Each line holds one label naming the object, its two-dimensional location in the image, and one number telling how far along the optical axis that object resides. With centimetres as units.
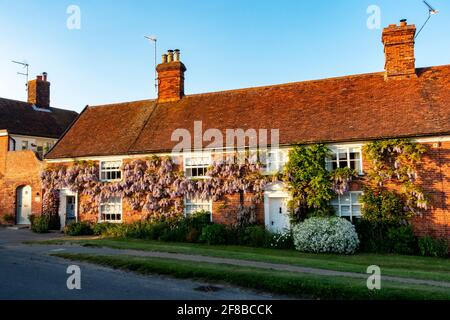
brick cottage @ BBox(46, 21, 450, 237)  1543
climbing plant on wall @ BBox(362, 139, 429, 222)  1493
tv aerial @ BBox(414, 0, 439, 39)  1886
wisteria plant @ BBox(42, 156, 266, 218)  1758
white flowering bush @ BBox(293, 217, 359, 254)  1434
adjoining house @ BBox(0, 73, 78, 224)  2350
